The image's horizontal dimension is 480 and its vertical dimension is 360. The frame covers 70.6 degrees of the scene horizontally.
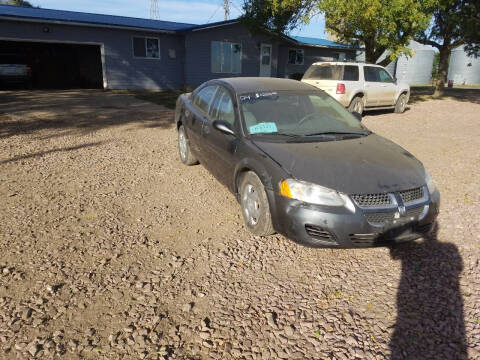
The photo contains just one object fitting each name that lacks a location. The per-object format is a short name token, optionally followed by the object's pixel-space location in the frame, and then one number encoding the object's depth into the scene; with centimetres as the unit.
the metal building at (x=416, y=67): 3869
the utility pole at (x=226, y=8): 3547
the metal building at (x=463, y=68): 3722
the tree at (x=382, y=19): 1283
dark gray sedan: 292
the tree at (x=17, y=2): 4758
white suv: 1063
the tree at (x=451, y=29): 1534
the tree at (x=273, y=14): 1544
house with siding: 1705
